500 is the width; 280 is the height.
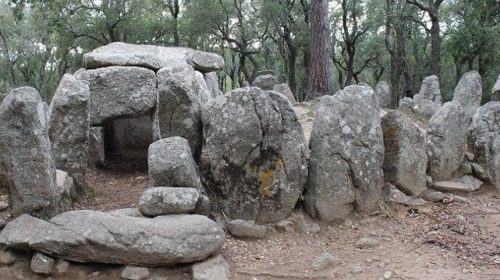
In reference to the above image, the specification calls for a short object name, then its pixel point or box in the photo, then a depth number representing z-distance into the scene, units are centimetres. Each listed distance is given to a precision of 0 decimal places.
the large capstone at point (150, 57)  758
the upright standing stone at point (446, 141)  662
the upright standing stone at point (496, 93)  809
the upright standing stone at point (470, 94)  1073
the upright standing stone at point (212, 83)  962
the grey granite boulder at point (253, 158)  526
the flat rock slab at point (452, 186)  653
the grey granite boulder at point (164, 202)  464
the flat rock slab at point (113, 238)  422
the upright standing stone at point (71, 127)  554
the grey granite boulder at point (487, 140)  697
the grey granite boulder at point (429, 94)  1305
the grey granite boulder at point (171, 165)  486
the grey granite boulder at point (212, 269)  429
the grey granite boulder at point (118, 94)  684
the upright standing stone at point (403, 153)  609
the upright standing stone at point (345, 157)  550
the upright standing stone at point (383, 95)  1649
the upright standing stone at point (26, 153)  448
